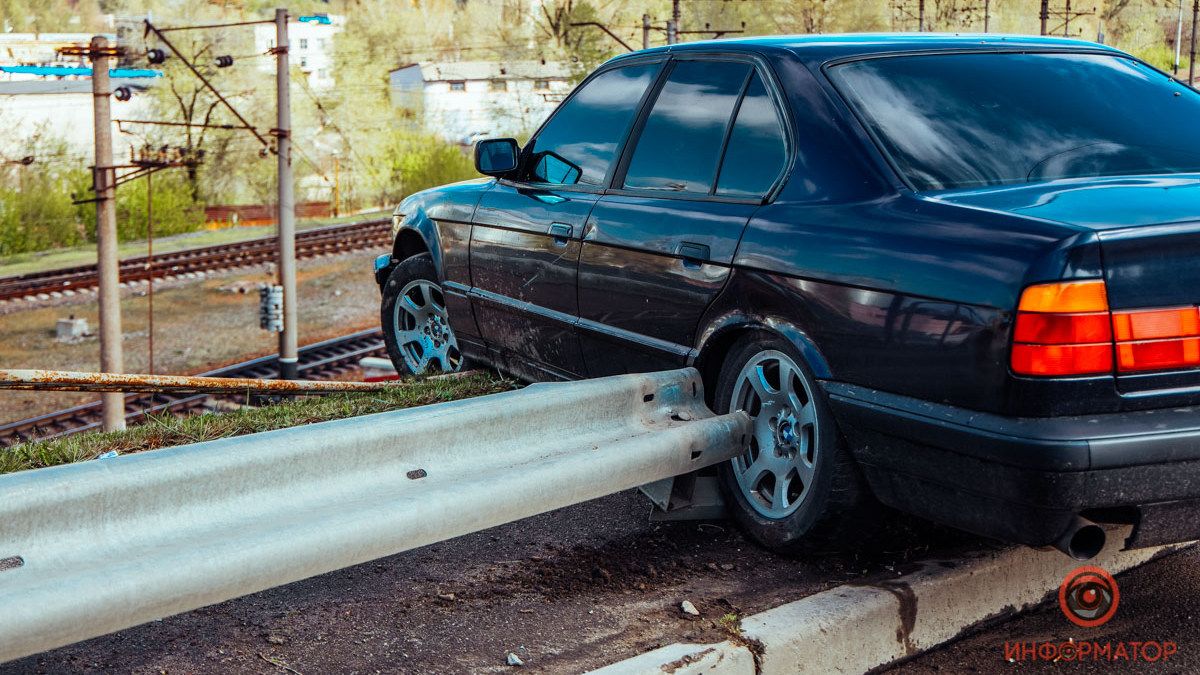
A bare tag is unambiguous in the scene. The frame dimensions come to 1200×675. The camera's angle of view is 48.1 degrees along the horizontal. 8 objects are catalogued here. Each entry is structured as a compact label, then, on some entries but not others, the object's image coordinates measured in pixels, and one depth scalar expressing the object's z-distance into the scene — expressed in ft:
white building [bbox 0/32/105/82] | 209.05
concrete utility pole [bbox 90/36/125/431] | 74.74
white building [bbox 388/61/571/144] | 218.18
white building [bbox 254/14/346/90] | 223.71
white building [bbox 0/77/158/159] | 188.03
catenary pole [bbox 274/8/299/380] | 81.66
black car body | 10.51
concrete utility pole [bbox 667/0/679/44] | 90.57
